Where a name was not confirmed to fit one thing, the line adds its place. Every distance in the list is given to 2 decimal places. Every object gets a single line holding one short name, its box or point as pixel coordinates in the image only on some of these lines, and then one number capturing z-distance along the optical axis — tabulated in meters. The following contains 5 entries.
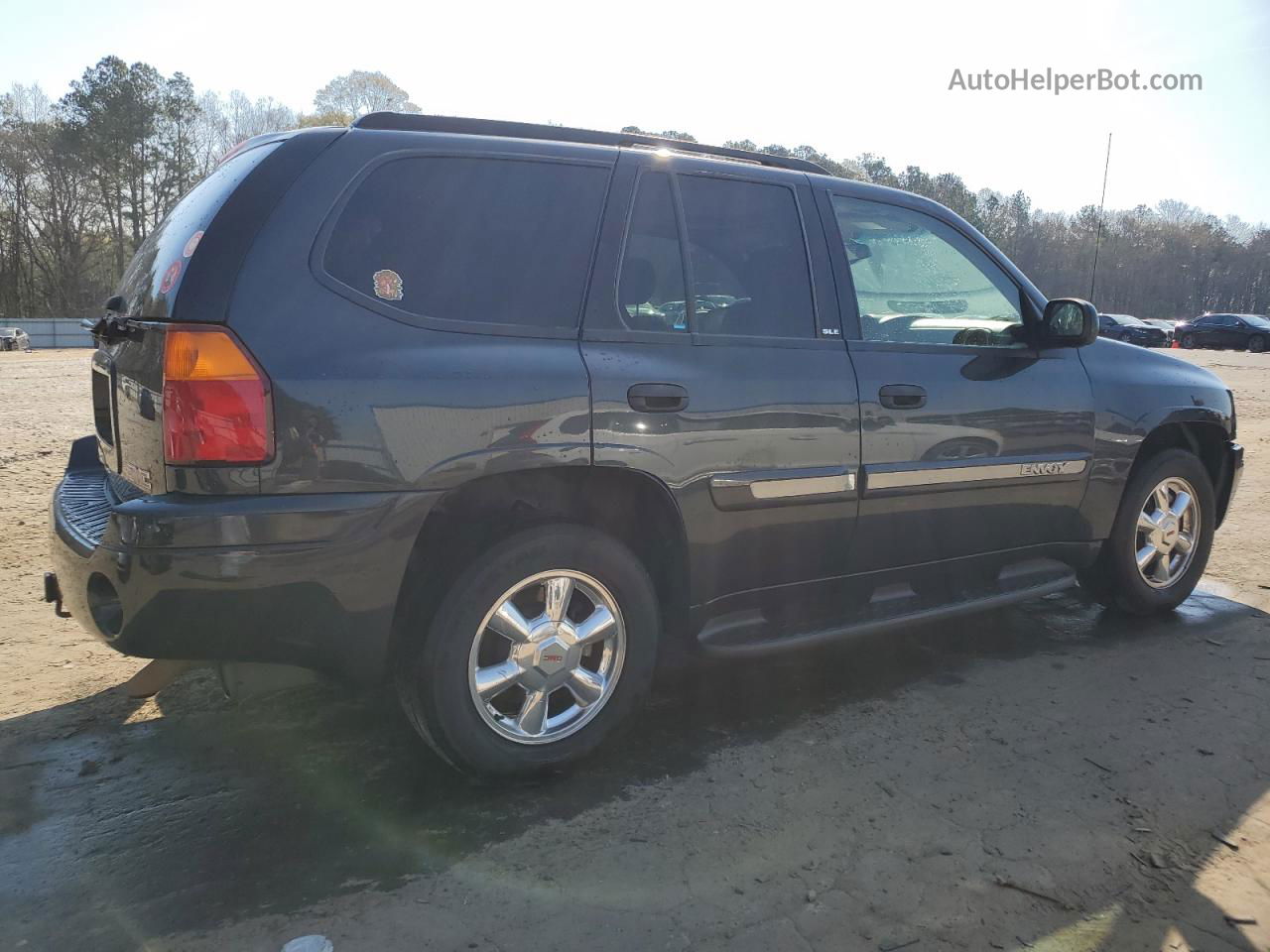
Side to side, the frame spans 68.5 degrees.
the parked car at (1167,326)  47.00
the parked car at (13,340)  33.65
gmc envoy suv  2.41
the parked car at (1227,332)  41.34
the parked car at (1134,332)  46.19
